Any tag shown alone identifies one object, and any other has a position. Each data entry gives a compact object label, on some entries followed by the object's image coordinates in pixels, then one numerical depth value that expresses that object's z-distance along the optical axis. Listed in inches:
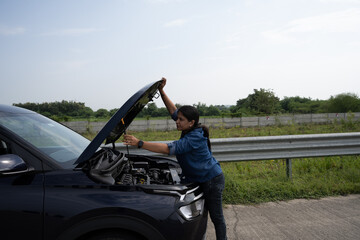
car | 69.7
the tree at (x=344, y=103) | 1776.6
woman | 90.3
